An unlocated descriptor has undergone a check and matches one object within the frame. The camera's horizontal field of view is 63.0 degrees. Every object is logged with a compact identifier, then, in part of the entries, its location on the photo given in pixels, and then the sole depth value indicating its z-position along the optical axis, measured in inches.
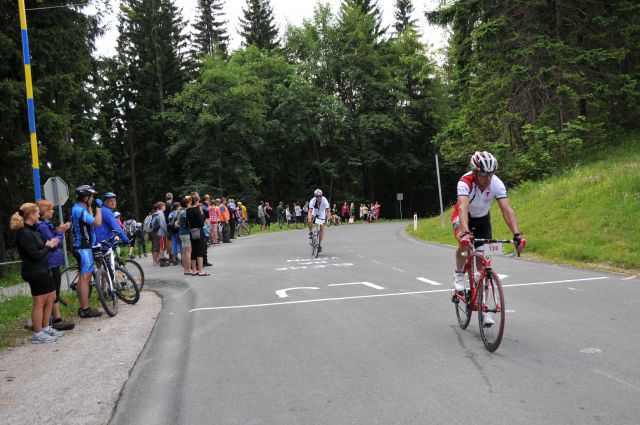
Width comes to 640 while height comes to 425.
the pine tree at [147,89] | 1868.8
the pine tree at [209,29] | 2065.7
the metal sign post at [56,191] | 427.2
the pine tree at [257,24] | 2108.8
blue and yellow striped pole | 416.8
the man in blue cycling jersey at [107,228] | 339.2
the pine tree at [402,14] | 2249.0
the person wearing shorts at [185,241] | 511.2
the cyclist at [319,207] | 647.6
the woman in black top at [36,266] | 261.9
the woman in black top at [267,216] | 1437.7
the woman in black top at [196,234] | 499.2
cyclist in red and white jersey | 215.5
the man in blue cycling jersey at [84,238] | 317.1
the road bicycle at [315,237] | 653.3
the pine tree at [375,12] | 2188.2
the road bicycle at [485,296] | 205.2
